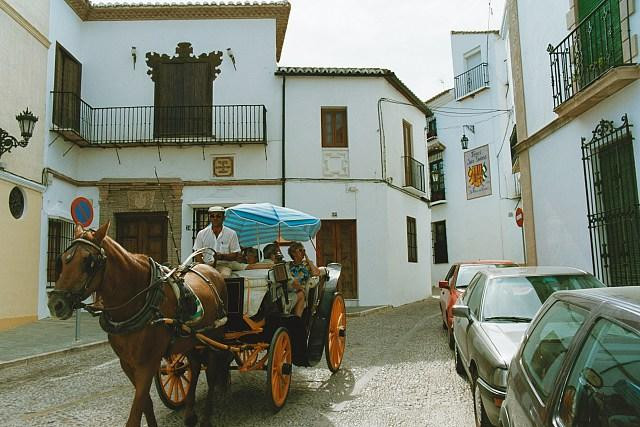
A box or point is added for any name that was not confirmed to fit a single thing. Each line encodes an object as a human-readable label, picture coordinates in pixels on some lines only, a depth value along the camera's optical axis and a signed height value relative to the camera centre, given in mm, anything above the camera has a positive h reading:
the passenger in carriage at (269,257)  5738 +1
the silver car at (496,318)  3980 -647
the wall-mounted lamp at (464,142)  22353 +4792
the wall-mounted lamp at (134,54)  15758 +6183
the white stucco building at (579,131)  7715 +2062
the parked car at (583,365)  1834 -471
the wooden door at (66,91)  13930 +4657
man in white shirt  6039 +213
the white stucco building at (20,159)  11406 +2403
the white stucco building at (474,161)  22922 +4291
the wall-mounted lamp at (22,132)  11055 +2773
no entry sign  13058 +883
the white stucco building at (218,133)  15398 +3759
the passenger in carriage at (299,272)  6066 -183
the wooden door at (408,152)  17984 +3627
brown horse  3693 -296
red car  9083 -545
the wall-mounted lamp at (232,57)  15922 +6077
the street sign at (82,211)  9102 +916
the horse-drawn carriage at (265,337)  5164 -854
